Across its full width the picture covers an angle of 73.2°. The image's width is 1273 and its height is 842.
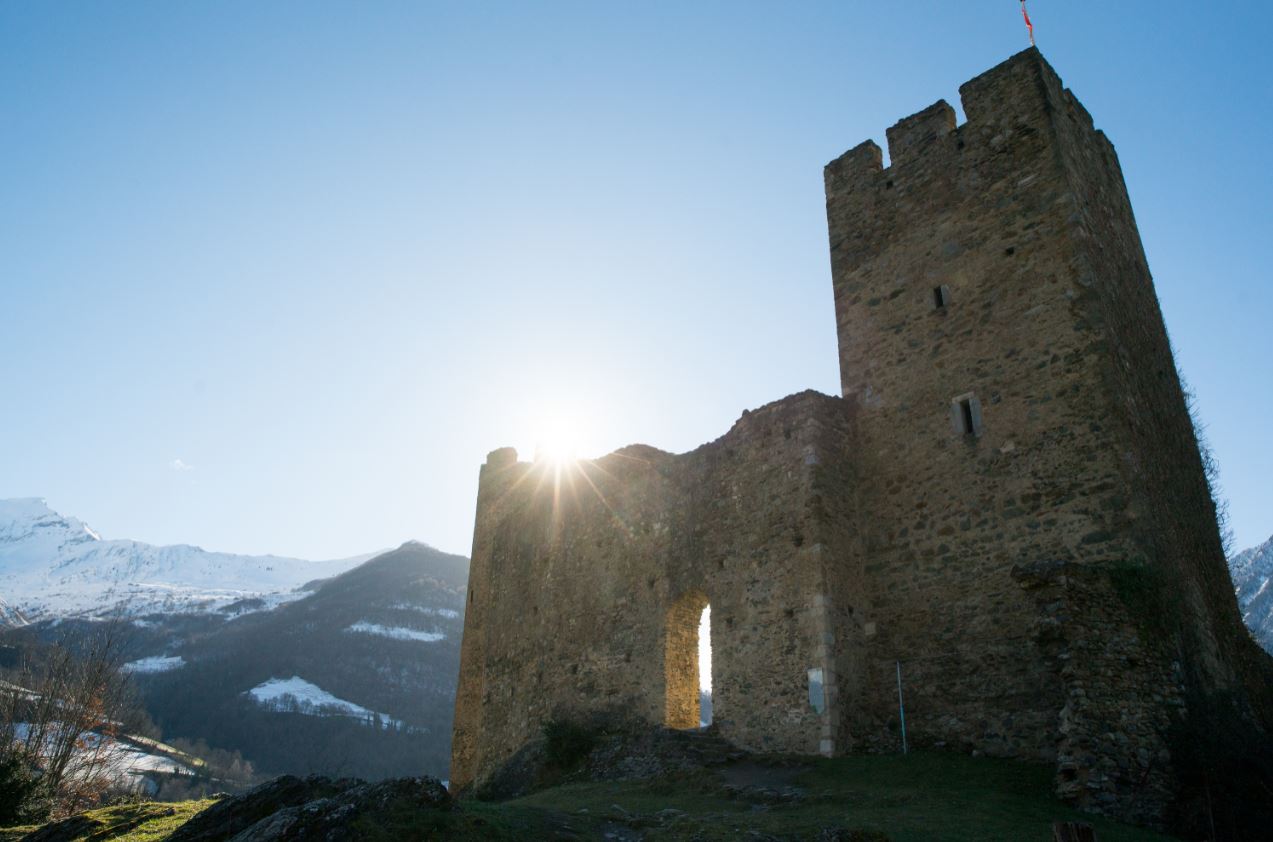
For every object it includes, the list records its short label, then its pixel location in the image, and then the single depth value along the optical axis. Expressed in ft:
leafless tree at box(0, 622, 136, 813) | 86.19
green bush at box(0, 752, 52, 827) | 61.93
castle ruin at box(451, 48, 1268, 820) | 40.50
